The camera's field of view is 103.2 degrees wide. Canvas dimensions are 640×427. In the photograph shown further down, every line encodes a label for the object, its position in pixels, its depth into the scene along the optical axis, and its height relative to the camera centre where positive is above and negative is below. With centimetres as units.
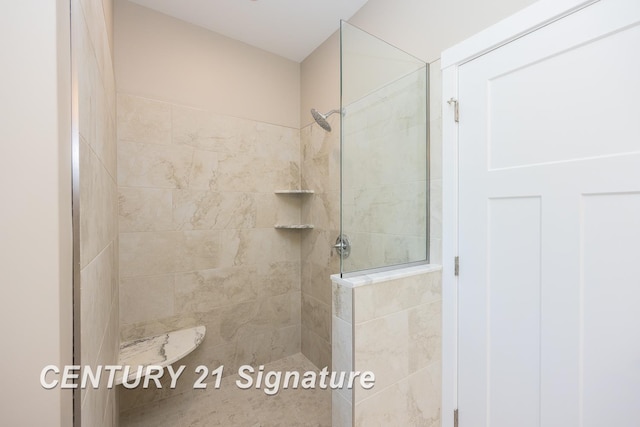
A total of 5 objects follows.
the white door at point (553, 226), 79 -6
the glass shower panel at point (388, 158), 128 +28
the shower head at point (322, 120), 175 +65
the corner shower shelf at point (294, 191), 216 +17
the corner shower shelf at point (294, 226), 218 -13
